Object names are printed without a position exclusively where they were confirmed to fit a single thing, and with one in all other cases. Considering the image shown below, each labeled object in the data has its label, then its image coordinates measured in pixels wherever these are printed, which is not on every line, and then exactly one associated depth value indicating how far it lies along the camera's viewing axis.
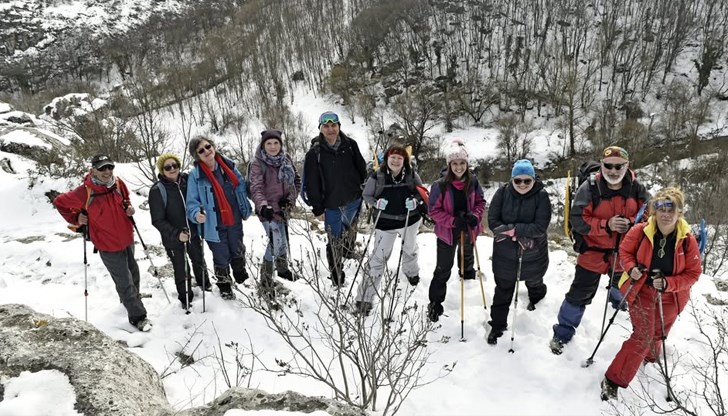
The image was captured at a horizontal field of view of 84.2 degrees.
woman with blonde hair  3.38
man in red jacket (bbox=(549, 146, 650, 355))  3.97
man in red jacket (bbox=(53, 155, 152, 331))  4.30
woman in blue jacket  4.60
